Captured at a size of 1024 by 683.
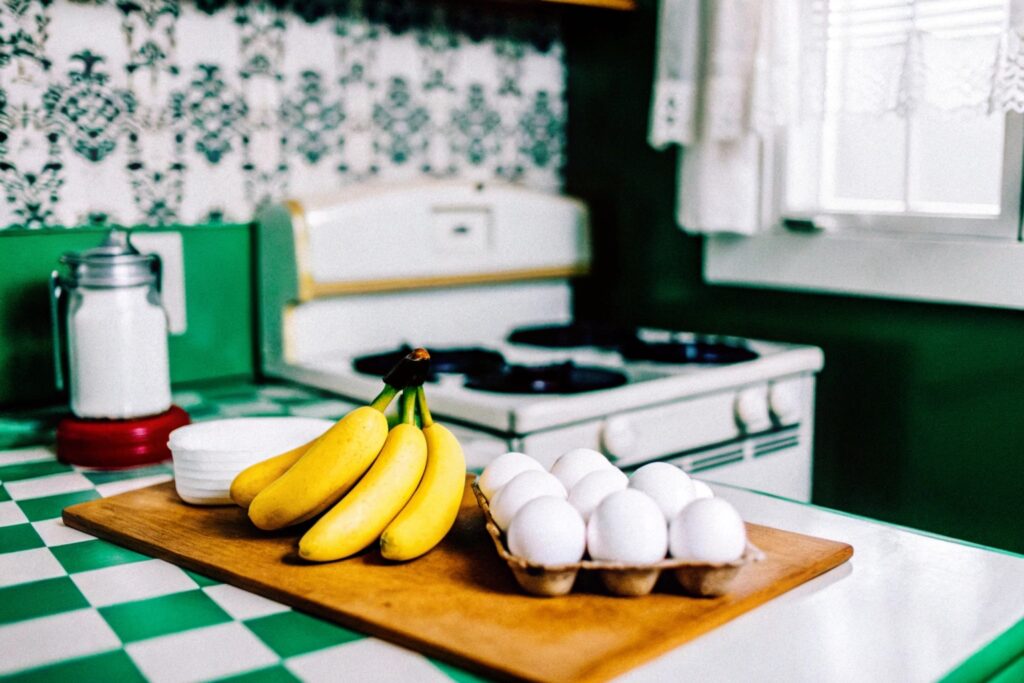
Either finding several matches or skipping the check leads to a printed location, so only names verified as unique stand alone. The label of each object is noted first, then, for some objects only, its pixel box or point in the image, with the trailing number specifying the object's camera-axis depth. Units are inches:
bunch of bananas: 36.8
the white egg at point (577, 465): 38.0
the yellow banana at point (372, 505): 36.7
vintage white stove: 64.0
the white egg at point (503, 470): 38.4
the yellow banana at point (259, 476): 41.5
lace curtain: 68.4
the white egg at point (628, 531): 32.6
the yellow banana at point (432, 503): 36.4
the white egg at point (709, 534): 32.6
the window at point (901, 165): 69.8
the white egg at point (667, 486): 34.6
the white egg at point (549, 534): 32.7
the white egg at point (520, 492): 35.4
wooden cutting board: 29.8
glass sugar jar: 55.7
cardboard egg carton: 32.6
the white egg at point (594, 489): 35.0
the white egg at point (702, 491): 36.9
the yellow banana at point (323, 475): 38.6
